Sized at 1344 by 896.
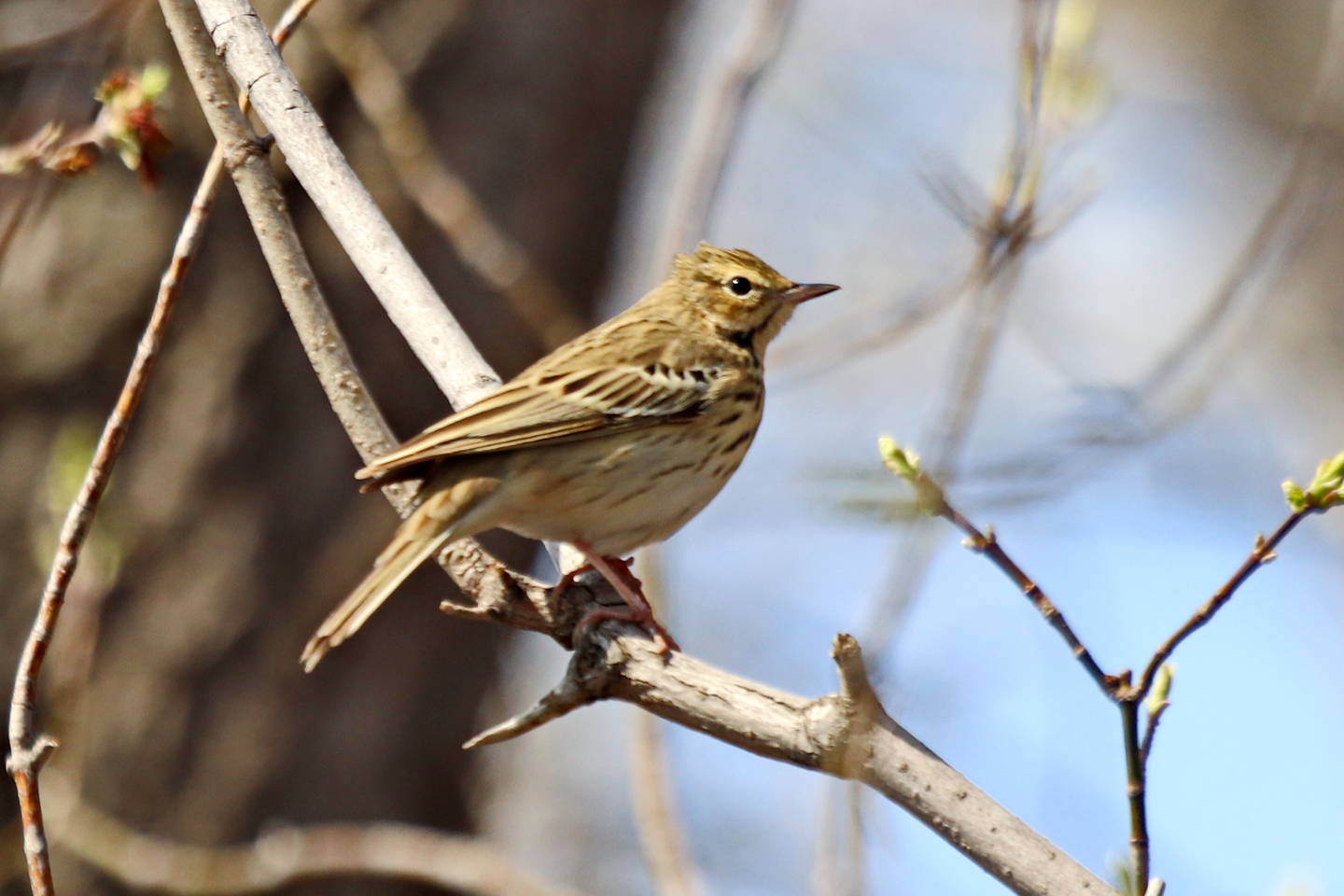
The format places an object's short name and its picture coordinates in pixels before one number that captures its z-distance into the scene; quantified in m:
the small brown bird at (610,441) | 8.43
